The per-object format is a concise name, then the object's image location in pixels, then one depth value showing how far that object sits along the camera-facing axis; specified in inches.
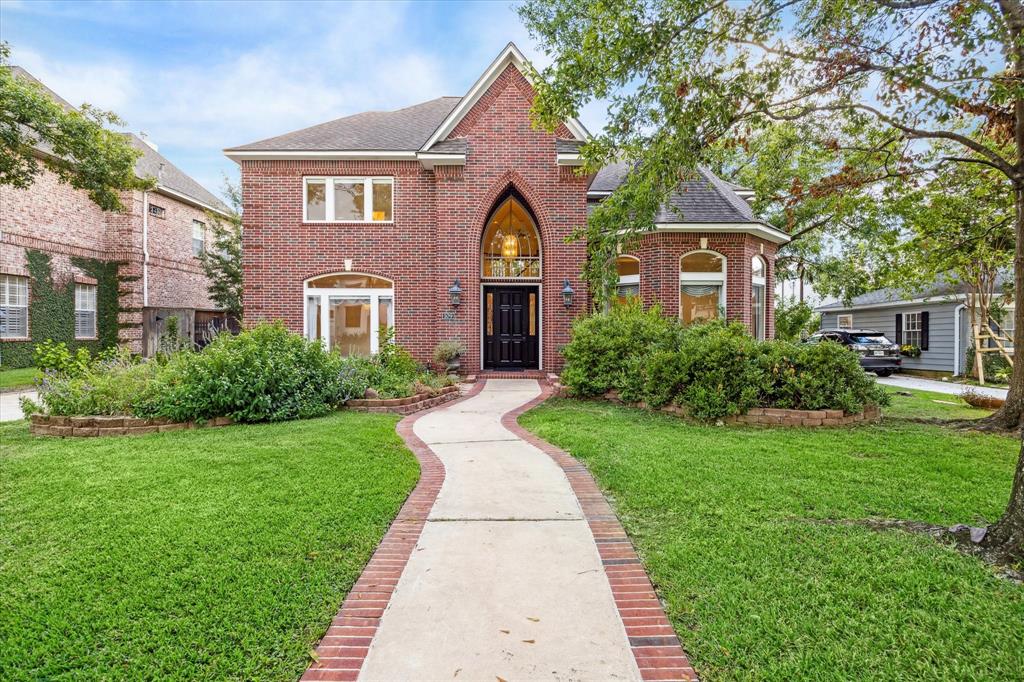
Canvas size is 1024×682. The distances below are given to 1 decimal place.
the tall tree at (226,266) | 844.0
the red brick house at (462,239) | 508.7
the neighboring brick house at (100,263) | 635.5
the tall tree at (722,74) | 211.3
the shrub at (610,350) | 355.3
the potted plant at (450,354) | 494.3
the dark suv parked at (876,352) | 718.5
